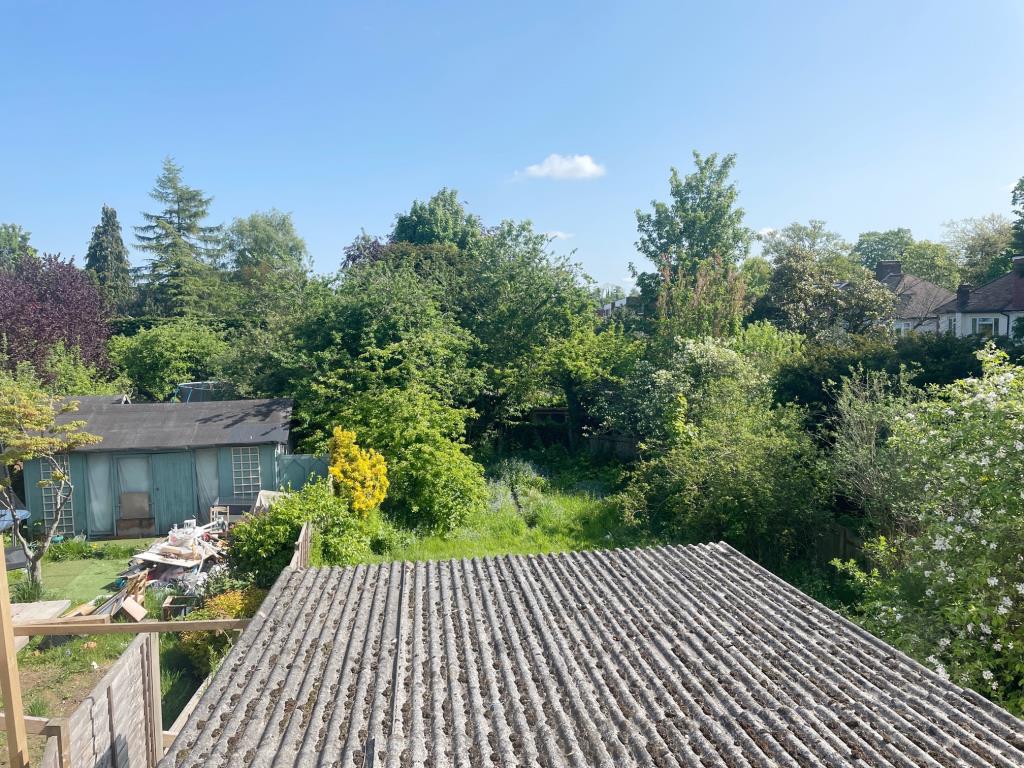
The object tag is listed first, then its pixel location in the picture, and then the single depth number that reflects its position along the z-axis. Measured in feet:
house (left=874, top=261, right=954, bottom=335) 128.36
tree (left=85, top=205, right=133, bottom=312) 163.06
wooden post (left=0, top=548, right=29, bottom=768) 16.20
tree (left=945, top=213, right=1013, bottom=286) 129.49
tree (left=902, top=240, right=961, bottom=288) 164.04
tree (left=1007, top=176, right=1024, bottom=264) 91.50
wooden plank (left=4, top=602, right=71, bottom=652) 35.36
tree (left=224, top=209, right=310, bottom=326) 114.32
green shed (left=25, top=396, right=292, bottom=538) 52.75
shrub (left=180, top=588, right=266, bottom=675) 31.58
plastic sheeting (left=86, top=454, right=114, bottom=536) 53.01
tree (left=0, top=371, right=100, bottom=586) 43.09
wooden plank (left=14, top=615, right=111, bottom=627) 28.96
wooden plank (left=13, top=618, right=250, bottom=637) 22.43
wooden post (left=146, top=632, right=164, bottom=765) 22.12
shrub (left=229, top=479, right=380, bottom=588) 37.19
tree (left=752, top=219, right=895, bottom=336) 105.91
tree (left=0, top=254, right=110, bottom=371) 77.10
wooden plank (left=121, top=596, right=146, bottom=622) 35.91
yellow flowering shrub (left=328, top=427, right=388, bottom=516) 47.91
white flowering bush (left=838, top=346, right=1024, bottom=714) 23.77
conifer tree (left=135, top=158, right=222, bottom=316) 140.86
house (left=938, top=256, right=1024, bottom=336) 97.25
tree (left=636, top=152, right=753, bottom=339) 102.58
